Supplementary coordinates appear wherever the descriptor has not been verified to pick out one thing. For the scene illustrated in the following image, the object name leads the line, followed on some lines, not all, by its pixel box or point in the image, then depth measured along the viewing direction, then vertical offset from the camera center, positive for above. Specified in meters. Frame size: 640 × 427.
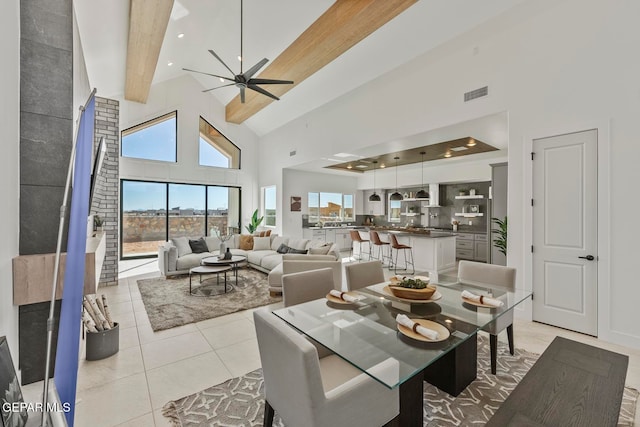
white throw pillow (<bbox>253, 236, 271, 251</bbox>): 7.02 -0.79
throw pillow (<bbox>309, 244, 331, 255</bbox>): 4.99 -0.68
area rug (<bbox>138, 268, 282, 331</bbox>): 3.72 -1.39
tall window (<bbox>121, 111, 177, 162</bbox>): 7.02 +1.96
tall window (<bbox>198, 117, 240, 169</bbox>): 8.31 +2.02
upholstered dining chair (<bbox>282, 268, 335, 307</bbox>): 2.36 -0.65
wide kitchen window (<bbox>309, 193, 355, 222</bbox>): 9.41 +0.22
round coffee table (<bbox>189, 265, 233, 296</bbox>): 4.72 -1.00
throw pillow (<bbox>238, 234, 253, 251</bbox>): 7.17 -0.78
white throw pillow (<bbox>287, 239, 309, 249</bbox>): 6.00 -0.68
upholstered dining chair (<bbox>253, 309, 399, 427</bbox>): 1.18 -0.83
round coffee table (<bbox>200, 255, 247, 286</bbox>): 5.06 -0.91
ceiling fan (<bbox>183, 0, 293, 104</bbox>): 3.87 +1.94
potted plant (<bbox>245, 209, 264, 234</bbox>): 8.67 -0.35
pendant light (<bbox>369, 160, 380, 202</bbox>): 7.61 +0.53
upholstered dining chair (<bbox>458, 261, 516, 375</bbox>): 2.37 -0.69
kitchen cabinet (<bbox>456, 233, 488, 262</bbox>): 7.75 -0.96
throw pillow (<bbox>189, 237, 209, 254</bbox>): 6.45 -0.78
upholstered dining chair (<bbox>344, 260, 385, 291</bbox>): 2.82 -0.65
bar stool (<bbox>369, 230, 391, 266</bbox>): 6.96 -0.79
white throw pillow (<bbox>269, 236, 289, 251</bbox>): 6.82 -0.71
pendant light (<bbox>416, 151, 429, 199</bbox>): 9.11 +0.62
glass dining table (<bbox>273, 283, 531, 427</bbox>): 1.39 -0.73
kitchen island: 6.27 -0.82
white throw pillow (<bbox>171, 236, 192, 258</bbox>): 6.26 -0.75
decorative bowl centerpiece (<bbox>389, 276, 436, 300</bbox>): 2.14 -0.61
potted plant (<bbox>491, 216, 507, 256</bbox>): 4.54 -0.33
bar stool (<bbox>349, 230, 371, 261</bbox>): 7.59 -0.70
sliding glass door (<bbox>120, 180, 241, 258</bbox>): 7.09 +0.00
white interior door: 3.12 -0.21
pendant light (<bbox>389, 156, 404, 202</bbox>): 8.01 +0.49
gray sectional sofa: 5.07 -0.92
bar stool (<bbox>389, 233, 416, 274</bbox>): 6.32 -0.97
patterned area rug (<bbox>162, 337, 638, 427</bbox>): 1.89 -1.43
